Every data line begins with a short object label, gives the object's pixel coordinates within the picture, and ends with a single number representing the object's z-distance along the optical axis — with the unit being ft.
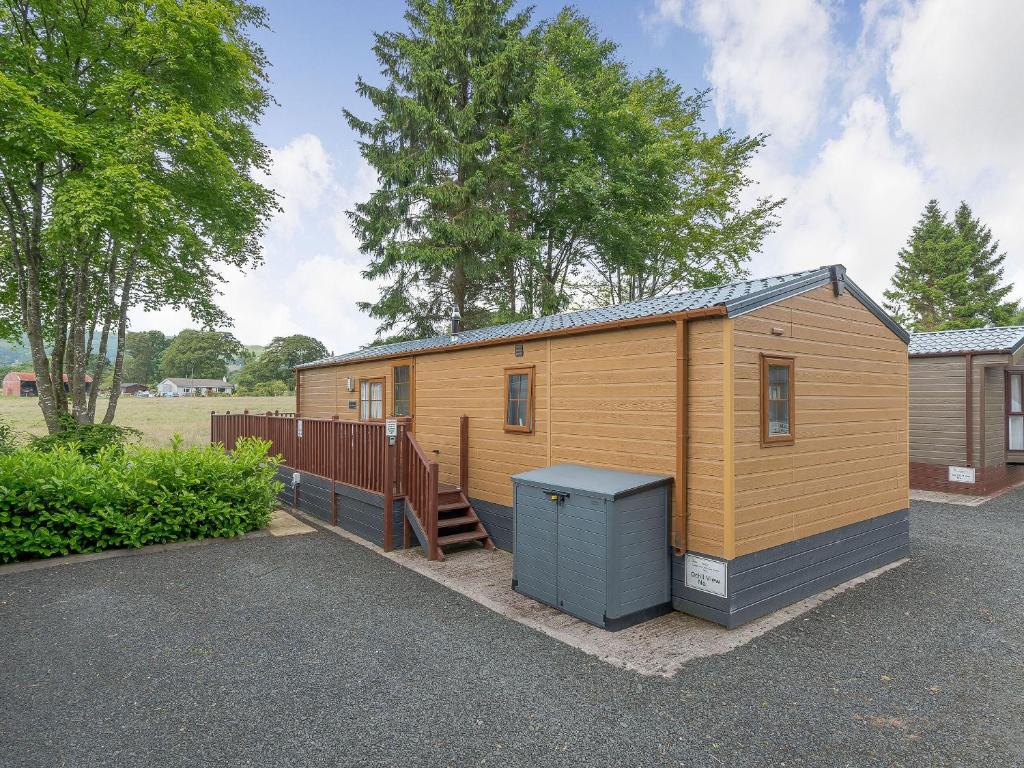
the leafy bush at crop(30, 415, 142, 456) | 32.40
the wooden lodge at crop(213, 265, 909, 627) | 15.05
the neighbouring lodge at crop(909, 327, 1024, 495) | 34.42
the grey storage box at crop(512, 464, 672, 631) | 14.51
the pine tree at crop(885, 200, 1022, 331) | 99.50
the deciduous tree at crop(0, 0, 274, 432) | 31.76
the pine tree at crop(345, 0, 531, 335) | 50.55
